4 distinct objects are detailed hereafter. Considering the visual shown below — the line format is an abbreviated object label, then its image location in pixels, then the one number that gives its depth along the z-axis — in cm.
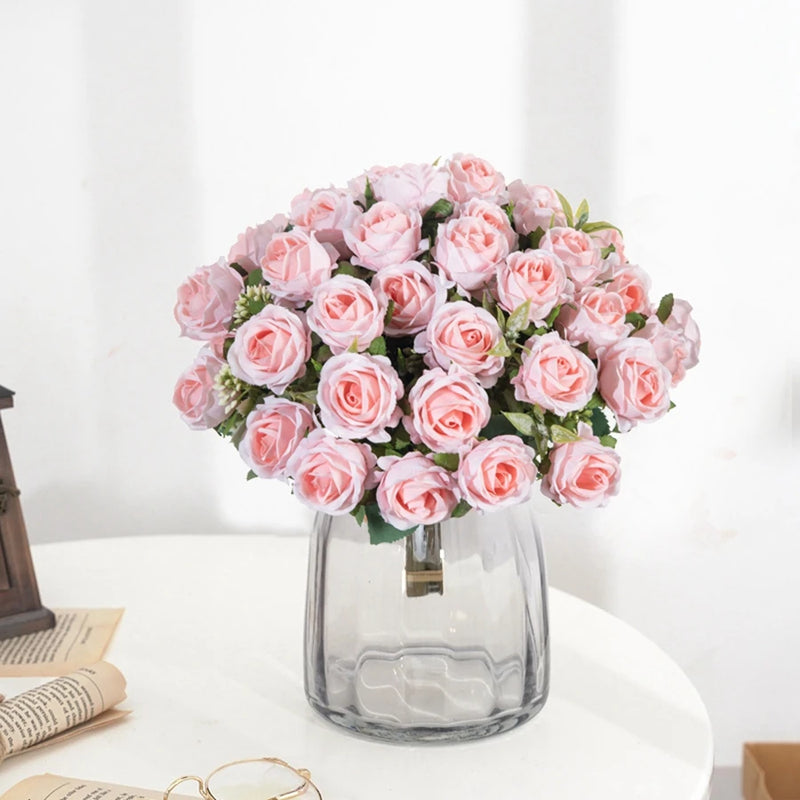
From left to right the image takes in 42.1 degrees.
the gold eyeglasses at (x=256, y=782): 78
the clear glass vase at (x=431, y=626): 84
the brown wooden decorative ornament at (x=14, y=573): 113
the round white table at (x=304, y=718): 82
